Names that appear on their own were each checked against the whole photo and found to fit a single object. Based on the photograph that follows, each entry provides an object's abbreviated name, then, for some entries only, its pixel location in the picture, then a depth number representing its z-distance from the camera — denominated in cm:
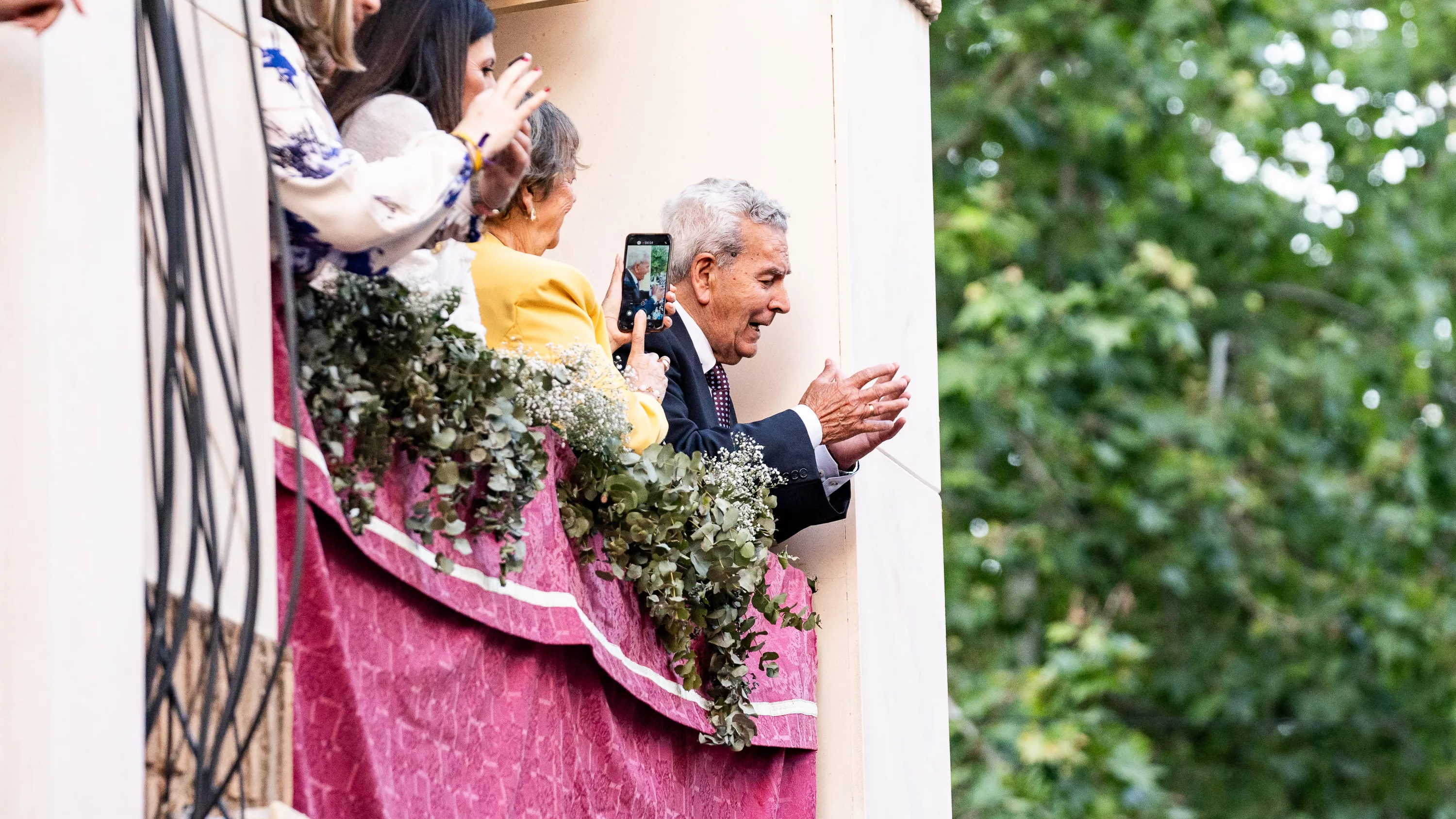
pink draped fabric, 666
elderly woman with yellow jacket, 846
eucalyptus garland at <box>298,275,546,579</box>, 679
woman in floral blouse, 649
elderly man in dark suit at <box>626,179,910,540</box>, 1045
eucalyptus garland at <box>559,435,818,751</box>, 852
